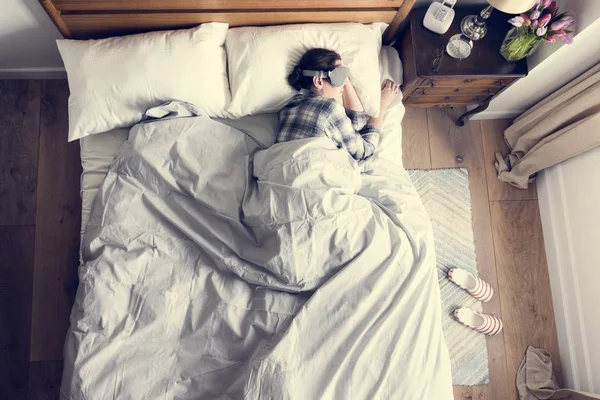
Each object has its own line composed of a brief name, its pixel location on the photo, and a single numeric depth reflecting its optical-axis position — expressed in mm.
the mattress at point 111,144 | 1658
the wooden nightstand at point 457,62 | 1775
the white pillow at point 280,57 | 1678
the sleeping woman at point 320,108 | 1661
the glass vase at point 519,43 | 1685
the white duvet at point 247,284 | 1367
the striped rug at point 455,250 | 2010
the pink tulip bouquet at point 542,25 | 1603
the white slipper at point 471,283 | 2033
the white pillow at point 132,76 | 1620
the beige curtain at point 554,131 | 1735
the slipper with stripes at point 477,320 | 2010
